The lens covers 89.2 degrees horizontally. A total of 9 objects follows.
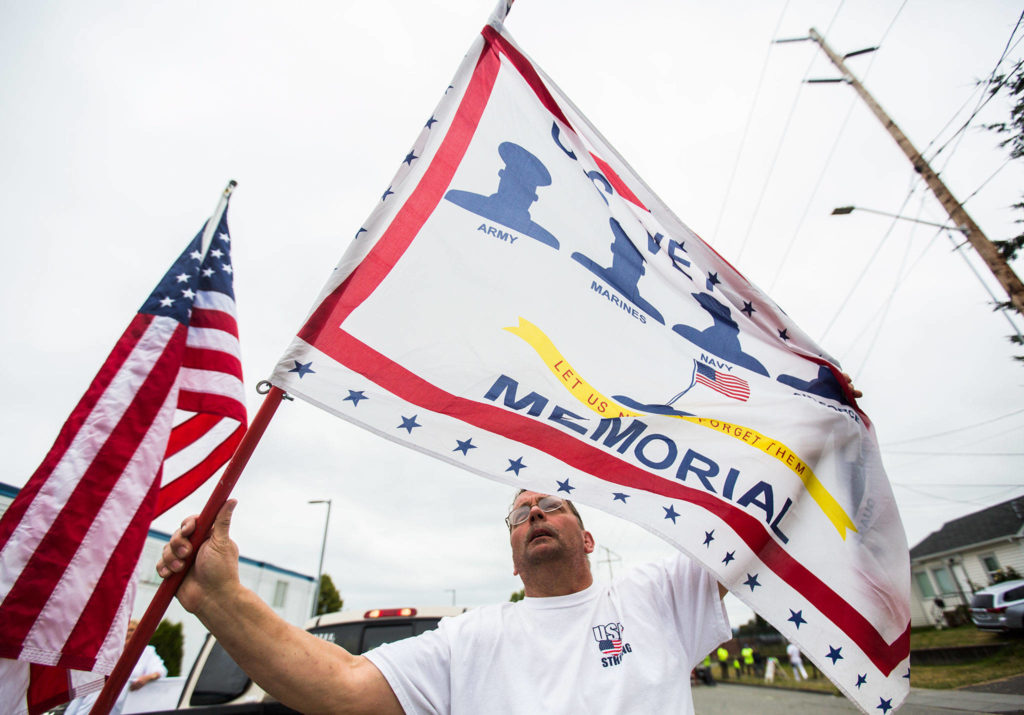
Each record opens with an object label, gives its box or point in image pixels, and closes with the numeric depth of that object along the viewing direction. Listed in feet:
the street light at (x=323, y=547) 73.70
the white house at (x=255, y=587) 65.57
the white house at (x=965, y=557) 90.43
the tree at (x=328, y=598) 147.07
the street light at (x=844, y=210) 31.19
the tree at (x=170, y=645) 63.26
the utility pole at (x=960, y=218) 24.70
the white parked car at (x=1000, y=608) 46.75
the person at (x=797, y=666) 70.79
